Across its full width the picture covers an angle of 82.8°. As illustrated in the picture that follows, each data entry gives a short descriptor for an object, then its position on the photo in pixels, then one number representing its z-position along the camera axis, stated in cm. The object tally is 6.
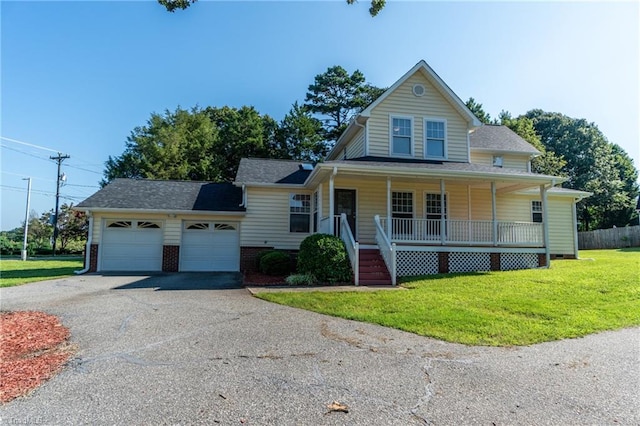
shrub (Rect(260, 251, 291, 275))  1372
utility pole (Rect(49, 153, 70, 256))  3468
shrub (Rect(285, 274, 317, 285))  1112
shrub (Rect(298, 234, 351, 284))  1127
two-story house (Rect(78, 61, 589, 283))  1425
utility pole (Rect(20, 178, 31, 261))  2694
